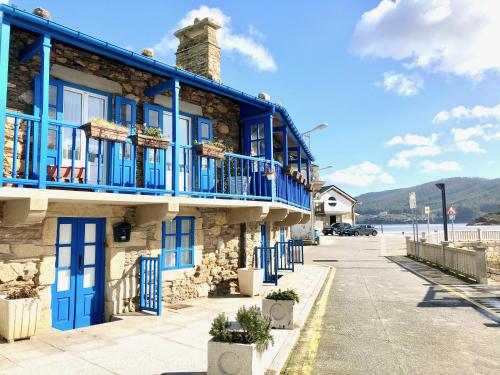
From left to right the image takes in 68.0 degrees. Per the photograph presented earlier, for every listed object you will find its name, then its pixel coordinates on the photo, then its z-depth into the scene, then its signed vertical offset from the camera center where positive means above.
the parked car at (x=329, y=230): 50.23 -0.63
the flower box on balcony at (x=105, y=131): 5.97 +1.63
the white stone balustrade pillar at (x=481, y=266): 12.48 -1.46
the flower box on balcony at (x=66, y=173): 6.47 +1.03
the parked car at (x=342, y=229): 48.91 -0.50
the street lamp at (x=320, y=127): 22.70 +6.05
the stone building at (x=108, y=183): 6.04 +0.95
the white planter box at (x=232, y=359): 4.28 -1.54
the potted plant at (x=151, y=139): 6.82 +1.67
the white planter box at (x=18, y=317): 5.60 -1.33
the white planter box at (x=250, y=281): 9.92 -1.46
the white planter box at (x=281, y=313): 6.77 -1.59
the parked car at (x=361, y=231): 47.97 -0.78
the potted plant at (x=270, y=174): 10.16 +1.44
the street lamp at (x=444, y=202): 20.41 +1.19
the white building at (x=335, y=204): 57.84 +3.27
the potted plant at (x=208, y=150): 8.02 +1.68
